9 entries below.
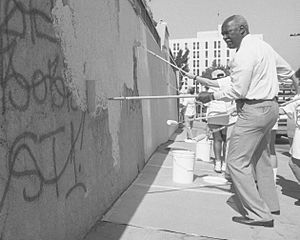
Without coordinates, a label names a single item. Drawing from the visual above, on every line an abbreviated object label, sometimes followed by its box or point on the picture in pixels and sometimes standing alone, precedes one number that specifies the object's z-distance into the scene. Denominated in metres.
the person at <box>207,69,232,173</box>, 6.36
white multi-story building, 102.38
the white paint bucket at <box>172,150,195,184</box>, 5.36
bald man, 3.66
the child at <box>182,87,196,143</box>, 13.04
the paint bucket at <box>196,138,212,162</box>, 7.63
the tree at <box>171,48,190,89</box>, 48.68
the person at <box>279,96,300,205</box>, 4.48
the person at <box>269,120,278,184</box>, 5.14
